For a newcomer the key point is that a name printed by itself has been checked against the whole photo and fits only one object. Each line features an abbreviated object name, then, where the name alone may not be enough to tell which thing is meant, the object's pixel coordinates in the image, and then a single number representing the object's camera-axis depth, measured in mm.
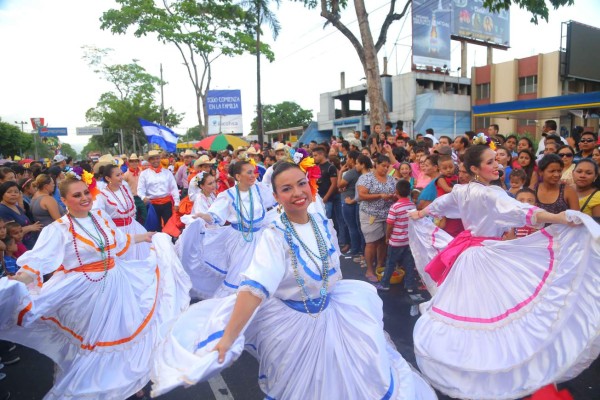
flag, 15111
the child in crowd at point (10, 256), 4668
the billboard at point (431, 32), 31594
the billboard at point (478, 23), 35531
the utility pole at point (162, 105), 37875
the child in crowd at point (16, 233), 4922
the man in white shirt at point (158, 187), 8430
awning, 13781
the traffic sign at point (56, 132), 60847
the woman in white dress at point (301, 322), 2131
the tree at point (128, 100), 38094
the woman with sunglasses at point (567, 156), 5650
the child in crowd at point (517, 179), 5281
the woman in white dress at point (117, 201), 5922
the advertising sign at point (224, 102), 31266
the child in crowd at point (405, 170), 6508
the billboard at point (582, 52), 27619
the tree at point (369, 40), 11859
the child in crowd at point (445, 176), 5426
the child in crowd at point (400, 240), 5637
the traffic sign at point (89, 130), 61062
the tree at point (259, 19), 19984
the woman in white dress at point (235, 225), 4977
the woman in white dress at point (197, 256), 5229
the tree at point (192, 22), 19469
